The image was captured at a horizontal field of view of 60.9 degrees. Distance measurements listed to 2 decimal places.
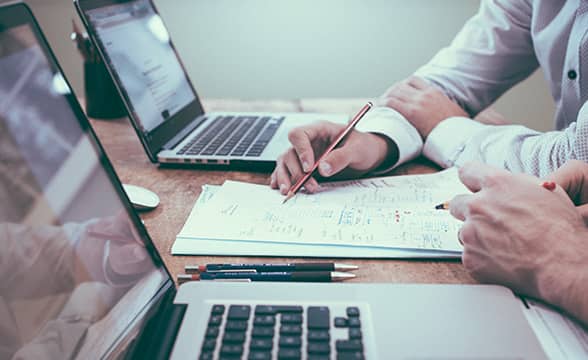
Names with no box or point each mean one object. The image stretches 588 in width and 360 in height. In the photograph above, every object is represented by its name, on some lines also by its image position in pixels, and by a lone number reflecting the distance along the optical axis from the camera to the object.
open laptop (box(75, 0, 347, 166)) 0.88
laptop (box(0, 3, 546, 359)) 0.37
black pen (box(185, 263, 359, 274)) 0.56
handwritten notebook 0.61
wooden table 0.57
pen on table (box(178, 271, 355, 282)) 0.54
